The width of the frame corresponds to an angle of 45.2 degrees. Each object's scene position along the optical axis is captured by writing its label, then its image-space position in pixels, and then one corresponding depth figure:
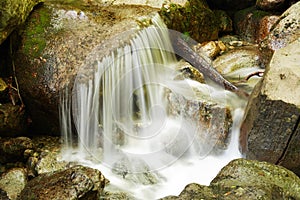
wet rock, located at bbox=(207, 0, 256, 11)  9.45
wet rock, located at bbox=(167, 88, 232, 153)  5.02
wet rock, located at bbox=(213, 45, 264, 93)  6.58
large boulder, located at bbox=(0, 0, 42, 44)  5.07
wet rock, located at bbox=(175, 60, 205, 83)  5.81
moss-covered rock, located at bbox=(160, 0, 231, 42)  6.77
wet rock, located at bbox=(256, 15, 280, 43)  8.37
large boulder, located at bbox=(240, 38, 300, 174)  4.02
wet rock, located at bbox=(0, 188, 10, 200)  4.26
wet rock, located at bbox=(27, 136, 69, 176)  4.73
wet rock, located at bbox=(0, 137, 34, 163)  4.99
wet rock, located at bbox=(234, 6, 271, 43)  8.78
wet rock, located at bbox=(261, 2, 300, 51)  6.61
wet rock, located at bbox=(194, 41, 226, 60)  7.27
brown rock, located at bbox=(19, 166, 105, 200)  3.58
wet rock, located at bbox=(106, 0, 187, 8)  6.70
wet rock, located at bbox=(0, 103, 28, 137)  5.18
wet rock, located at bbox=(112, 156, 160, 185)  4.67
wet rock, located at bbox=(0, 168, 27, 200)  4.34
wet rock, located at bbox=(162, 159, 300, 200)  2.72
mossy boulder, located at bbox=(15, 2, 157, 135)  5.11
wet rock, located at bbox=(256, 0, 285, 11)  8.50
